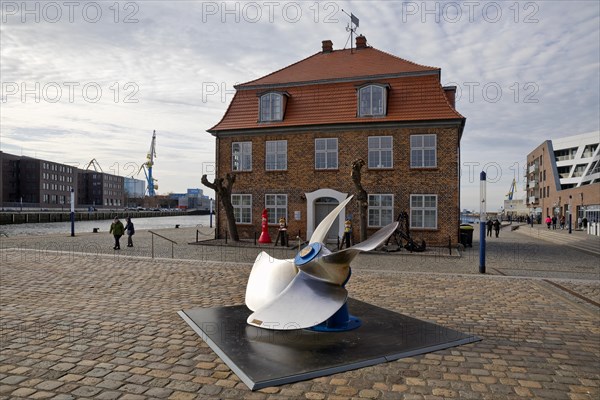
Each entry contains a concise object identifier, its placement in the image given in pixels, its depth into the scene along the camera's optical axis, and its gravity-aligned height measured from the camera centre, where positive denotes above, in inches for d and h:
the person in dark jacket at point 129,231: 800.0 -66.1
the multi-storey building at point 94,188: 5305.1 +109.8
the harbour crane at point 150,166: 5925.2 +432.8
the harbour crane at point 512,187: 5246.1 +113.3
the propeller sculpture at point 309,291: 233.1 -57.7
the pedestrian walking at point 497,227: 1242.6 -89.8
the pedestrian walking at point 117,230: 738.8 -59.8
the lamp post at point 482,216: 498.6 -22.8
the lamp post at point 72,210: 1079.0 -36.8
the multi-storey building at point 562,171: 2170.3 +162.3
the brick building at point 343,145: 826.2 +109.3
